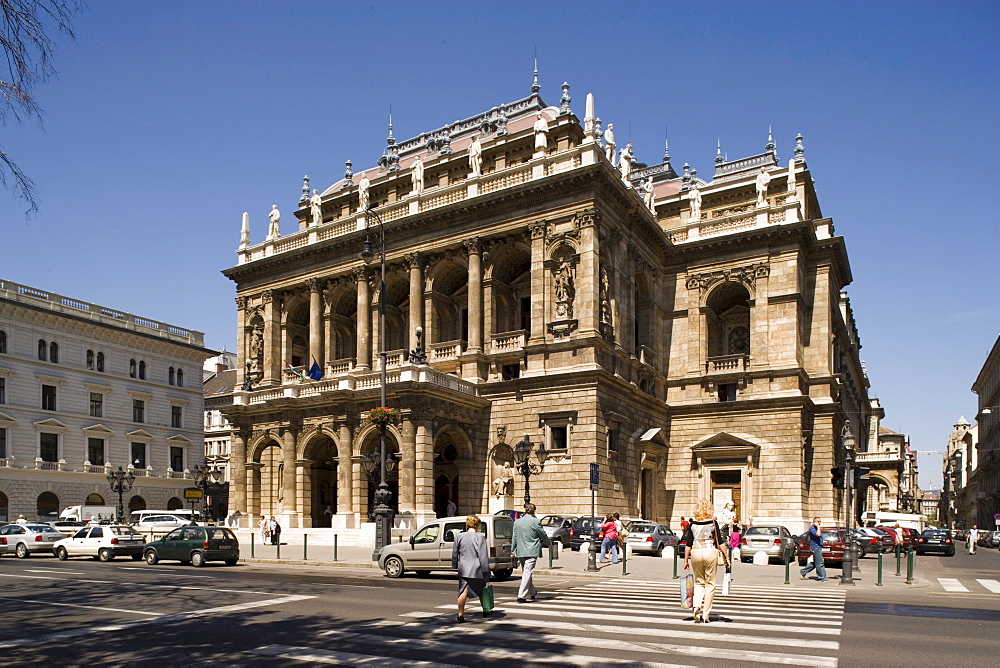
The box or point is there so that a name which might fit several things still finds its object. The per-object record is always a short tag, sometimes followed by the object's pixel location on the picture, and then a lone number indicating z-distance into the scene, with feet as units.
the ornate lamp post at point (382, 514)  90.99
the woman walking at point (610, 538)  89.86
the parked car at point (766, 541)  101.35
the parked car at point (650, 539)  107.24
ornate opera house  132.05
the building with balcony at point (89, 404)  178.91
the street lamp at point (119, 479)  151.43
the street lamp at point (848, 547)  71.77
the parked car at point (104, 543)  107.04
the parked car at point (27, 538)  123.28
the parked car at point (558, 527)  109.91
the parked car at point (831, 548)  98.93
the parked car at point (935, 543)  141.69
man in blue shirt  73.61
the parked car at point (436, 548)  73.51
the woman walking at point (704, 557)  43.86
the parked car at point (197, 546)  94.22
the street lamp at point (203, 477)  160.25
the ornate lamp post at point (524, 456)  105.81
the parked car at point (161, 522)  134.06
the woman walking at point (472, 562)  46.24
